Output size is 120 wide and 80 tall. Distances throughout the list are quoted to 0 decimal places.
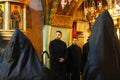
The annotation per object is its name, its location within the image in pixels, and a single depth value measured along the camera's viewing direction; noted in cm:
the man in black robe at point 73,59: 606
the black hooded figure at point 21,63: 175
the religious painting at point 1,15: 559
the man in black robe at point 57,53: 553
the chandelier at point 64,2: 696
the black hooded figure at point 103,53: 165
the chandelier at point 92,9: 842
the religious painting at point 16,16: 565
